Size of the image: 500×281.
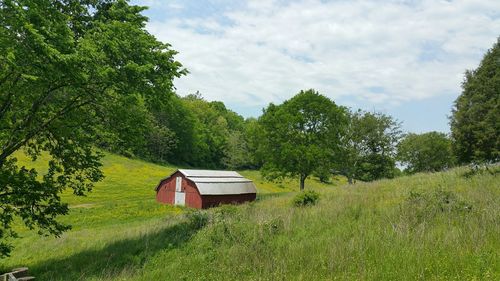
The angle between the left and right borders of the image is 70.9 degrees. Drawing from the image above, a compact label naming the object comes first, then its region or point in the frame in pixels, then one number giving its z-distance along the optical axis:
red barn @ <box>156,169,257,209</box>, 40.09
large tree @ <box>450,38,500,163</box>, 20.05
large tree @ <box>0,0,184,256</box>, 9.31
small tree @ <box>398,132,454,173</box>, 78.19
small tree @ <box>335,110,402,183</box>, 50.34
